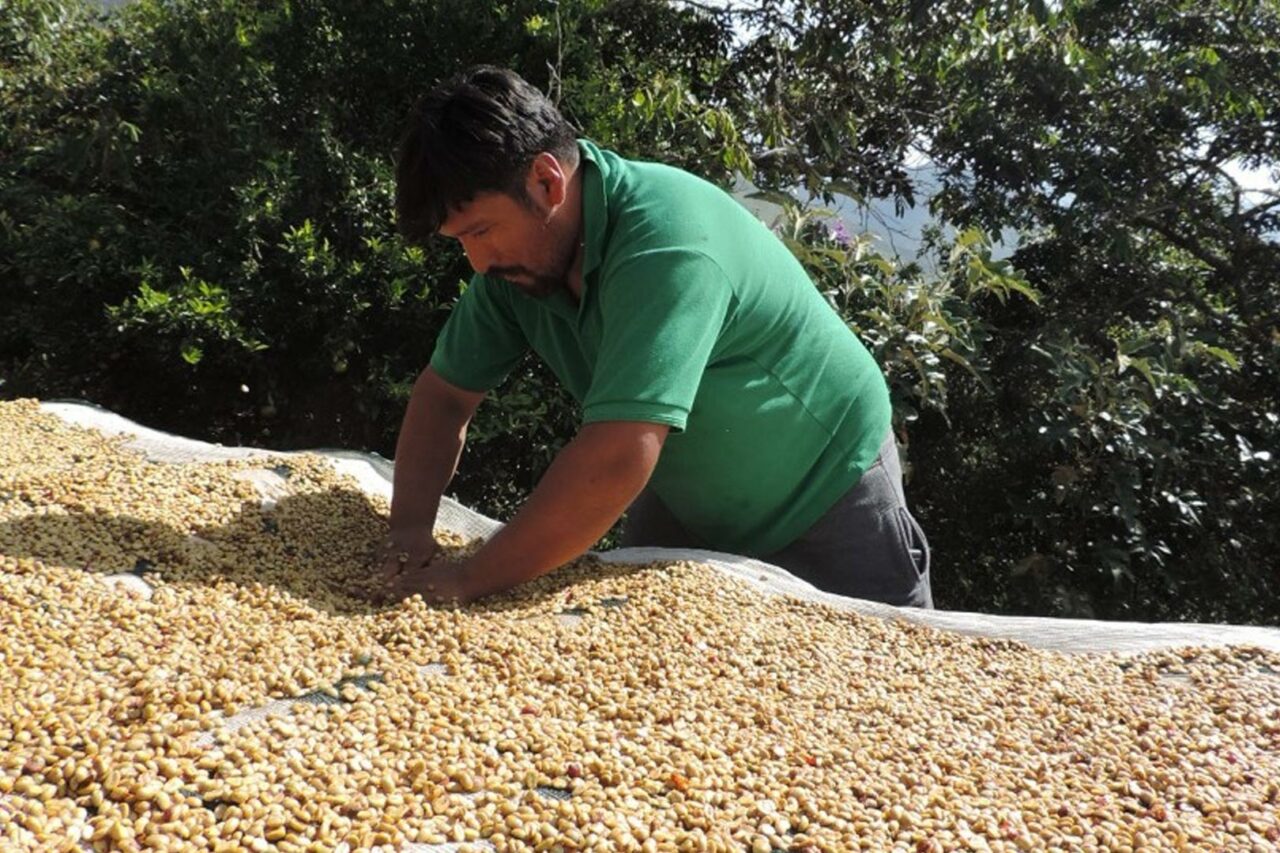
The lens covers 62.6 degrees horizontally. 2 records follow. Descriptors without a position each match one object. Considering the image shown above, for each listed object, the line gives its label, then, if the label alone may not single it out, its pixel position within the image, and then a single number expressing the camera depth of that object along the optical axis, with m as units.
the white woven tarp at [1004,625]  2.20
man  2.06
